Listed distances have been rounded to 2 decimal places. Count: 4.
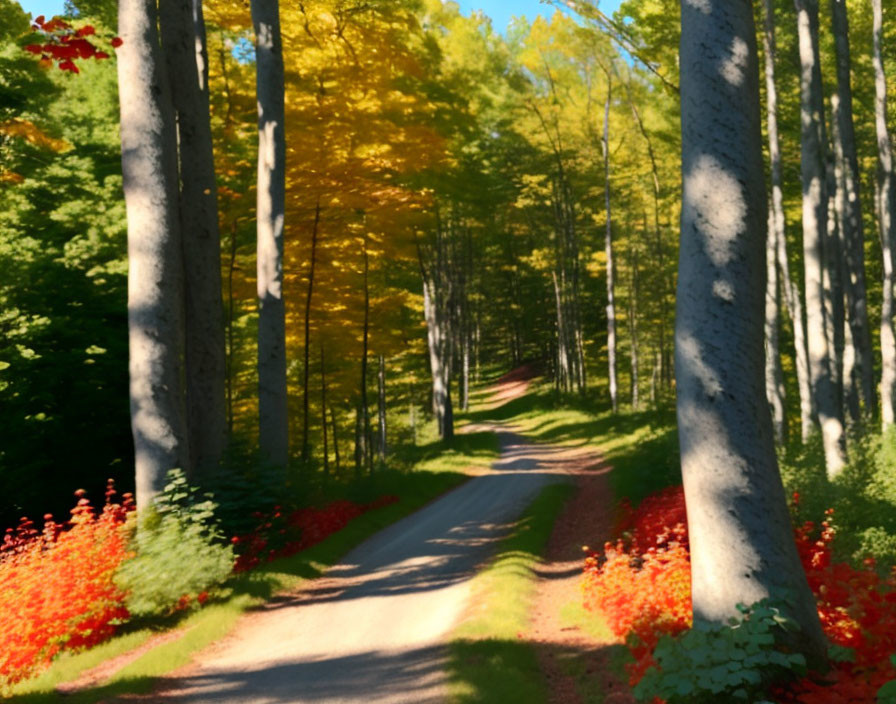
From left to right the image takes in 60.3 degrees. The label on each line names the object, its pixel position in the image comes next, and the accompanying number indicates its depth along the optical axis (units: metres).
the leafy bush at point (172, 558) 8.96
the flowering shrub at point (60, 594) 7.73
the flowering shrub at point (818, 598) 4.42
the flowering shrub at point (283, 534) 11.50
